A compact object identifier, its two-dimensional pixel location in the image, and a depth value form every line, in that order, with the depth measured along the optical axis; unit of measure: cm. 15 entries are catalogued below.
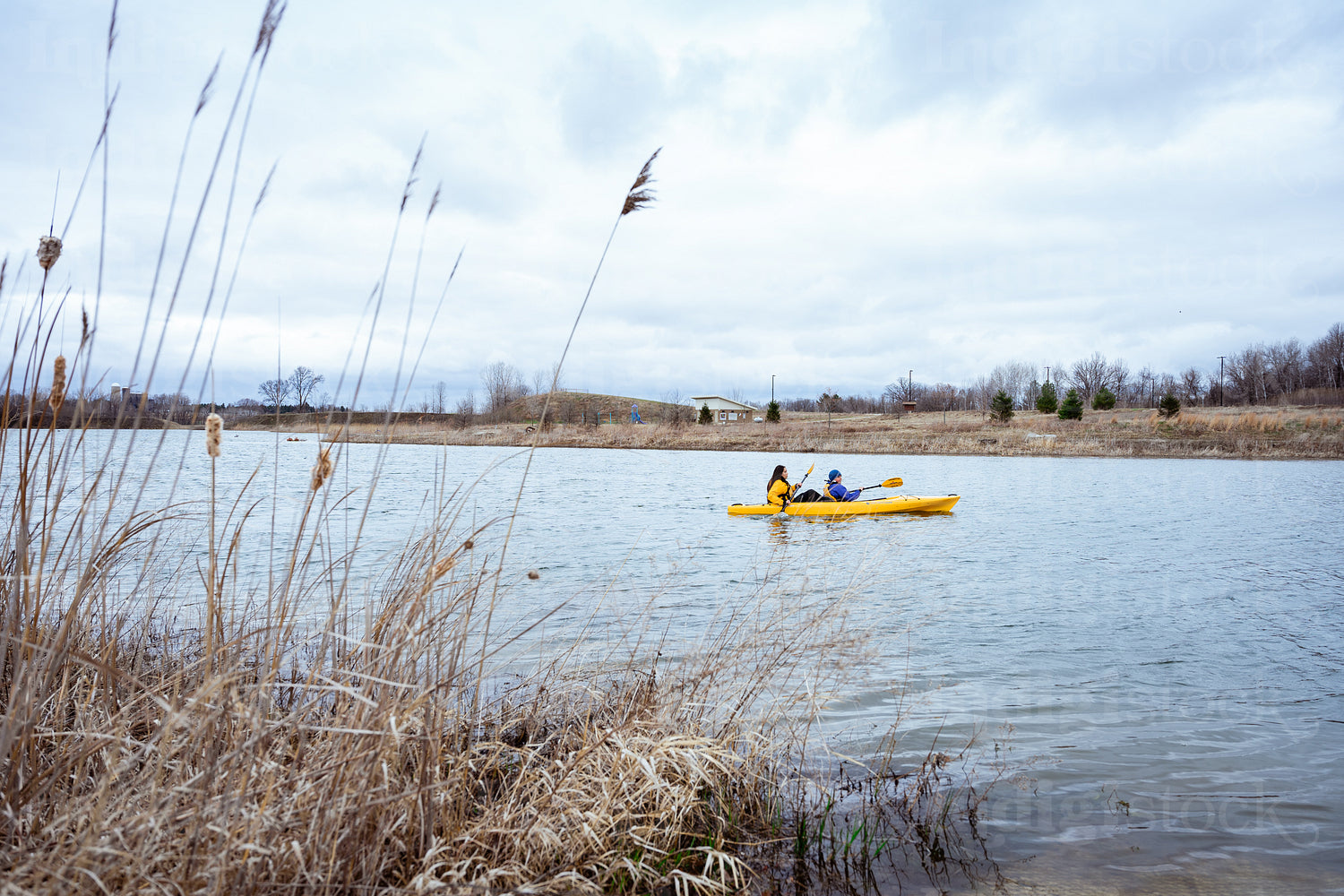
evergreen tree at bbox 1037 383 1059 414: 5859
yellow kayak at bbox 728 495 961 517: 1438
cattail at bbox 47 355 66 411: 218
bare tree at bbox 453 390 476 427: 6019
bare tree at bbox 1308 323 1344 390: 7081
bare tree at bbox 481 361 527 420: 6706
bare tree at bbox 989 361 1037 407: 8951
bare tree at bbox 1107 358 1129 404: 9006
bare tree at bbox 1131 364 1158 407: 9156
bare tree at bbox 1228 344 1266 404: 7331
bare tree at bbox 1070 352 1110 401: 9043
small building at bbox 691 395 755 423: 8056
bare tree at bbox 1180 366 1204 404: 7475
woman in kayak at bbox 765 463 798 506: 1552
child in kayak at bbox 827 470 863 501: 1488
